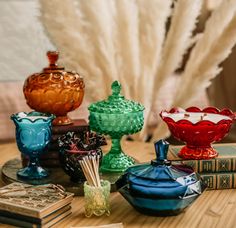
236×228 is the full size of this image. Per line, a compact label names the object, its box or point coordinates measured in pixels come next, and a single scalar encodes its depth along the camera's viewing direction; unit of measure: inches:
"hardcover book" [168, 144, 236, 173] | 56.4
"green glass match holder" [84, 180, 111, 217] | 50.7
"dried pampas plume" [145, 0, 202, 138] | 75.9
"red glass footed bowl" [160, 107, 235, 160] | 56.7
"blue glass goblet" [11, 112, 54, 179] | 56.6
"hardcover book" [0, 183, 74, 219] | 48.3
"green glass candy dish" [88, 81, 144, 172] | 58.6
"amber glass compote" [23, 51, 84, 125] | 61.0
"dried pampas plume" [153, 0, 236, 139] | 75.4
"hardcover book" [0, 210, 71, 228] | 48.0
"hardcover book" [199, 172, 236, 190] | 56.5
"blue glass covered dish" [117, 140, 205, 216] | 49.4
